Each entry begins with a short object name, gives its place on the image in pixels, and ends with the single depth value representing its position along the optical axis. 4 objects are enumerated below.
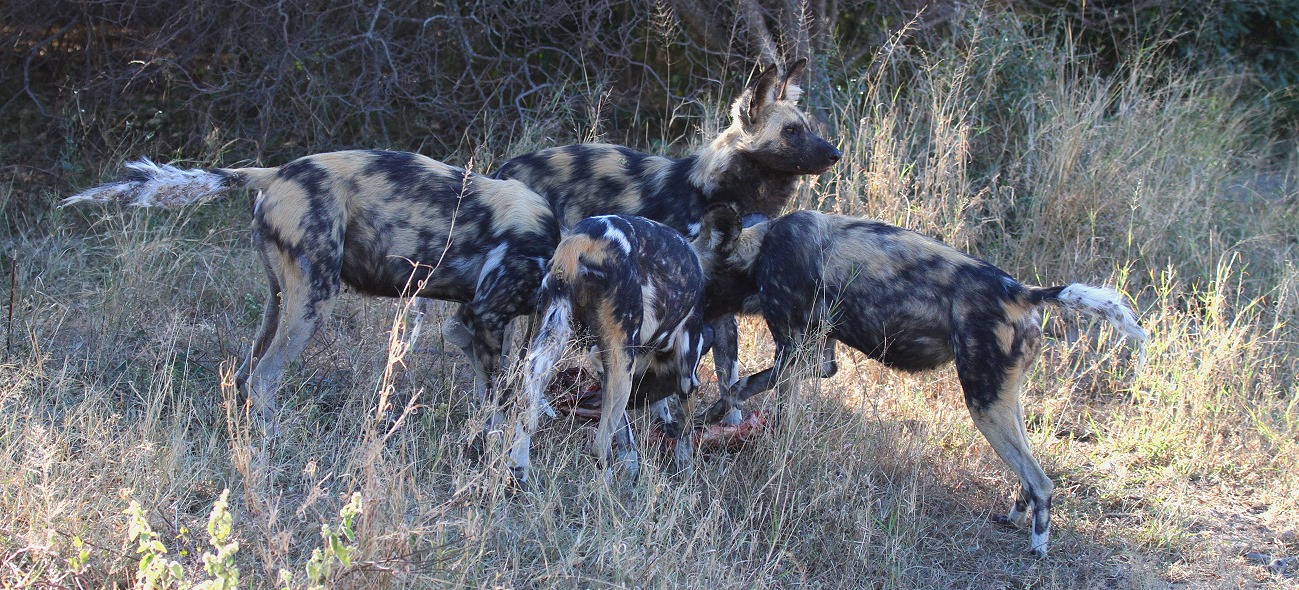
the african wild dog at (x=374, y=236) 8.44
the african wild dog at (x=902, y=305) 8.17
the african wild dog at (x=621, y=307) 7.86
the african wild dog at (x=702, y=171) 10.59
